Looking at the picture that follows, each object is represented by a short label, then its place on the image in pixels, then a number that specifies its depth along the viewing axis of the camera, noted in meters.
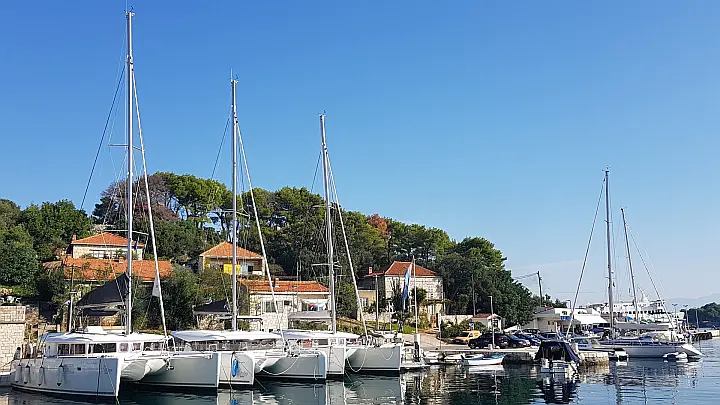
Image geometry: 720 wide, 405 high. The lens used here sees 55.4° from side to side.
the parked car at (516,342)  54.53
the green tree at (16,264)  49.91
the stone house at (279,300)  51.97
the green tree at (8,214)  64.81
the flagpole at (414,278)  66.82
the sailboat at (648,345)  54.88
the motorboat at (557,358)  40.34
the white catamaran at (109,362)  29.45
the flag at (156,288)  33.00
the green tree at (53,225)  61.52
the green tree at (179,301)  48.75
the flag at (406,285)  55.22
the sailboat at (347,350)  37.31
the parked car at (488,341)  54.23
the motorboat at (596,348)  52.38
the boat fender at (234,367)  33.16
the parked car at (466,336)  58.91
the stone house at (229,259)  63.75
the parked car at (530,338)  55.95
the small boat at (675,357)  54.00
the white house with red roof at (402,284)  69.56
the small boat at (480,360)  45.12
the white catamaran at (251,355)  33.19
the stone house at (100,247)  61.25
